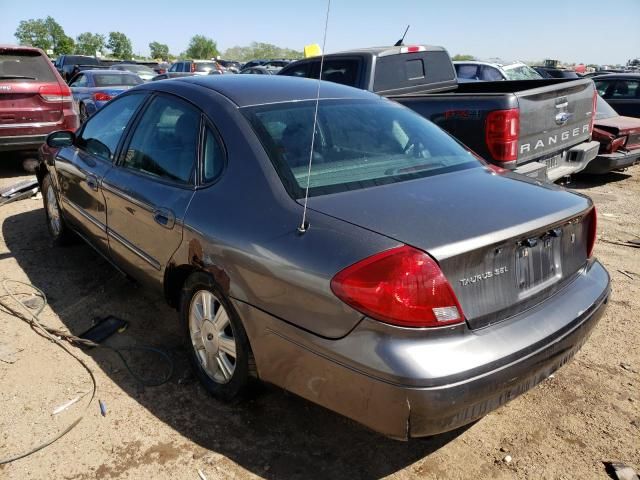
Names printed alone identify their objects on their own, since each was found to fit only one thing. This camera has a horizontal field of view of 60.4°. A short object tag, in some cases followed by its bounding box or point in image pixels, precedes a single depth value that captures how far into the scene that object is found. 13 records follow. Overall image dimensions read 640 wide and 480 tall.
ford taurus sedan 2.03
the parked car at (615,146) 7.92
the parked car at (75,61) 26.22
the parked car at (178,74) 21.42
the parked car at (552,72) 18.91
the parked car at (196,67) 24.02
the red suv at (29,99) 7.76
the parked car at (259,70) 19.64
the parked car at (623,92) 11.01
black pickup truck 4.78
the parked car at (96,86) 11.71
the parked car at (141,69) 23.16
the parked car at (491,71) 12.07
